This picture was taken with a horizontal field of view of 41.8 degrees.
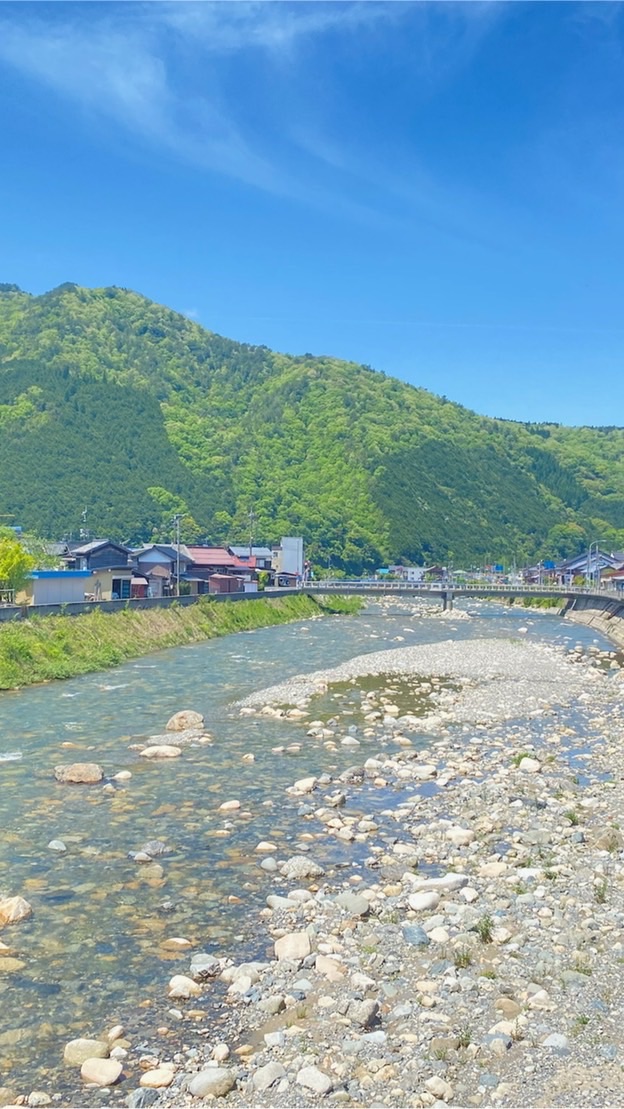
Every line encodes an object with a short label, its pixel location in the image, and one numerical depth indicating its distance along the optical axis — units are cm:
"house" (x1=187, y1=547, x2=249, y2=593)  8731
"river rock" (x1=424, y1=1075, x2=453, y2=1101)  666
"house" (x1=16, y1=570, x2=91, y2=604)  4650
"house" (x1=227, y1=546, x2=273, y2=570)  10705
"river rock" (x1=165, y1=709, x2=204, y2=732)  2272
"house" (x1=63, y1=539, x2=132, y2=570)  6894
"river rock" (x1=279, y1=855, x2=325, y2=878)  1184
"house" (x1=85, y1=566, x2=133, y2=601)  6475
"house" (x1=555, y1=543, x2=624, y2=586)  13275
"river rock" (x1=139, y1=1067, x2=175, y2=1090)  699
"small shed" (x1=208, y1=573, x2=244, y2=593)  8156
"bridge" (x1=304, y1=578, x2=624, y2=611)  9500
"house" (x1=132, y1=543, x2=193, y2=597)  7634
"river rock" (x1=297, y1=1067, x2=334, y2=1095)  680
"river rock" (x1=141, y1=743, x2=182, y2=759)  1927
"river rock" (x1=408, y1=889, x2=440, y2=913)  1045
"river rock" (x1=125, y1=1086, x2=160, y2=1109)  676
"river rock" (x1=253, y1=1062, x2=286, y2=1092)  689
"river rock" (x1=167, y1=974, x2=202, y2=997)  853
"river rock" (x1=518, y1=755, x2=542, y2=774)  1755
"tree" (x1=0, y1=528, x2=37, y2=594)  4434
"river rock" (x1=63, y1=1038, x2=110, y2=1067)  741
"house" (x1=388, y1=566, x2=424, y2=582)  16338
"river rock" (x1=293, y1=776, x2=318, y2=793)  1648
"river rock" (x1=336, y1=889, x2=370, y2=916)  1037
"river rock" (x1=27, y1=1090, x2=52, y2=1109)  679
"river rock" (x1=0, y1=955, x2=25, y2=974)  906
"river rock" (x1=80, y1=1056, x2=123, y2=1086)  709
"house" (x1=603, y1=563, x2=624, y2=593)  11244
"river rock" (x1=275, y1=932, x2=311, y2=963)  921
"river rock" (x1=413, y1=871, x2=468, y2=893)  1104
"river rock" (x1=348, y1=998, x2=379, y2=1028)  771
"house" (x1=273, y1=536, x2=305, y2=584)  11969
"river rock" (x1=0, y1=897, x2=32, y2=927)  1023
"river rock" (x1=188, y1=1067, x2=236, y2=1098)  685
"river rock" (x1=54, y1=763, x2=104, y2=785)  1667
